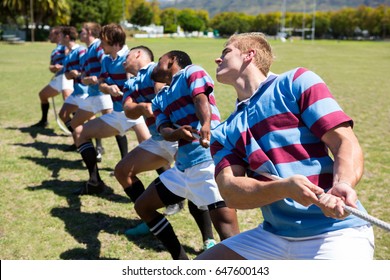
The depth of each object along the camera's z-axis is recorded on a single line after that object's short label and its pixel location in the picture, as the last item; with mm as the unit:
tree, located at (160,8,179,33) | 129250
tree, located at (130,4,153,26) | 117125
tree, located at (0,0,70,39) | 58000
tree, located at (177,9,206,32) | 141125
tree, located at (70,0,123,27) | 69438
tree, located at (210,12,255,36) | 142750
